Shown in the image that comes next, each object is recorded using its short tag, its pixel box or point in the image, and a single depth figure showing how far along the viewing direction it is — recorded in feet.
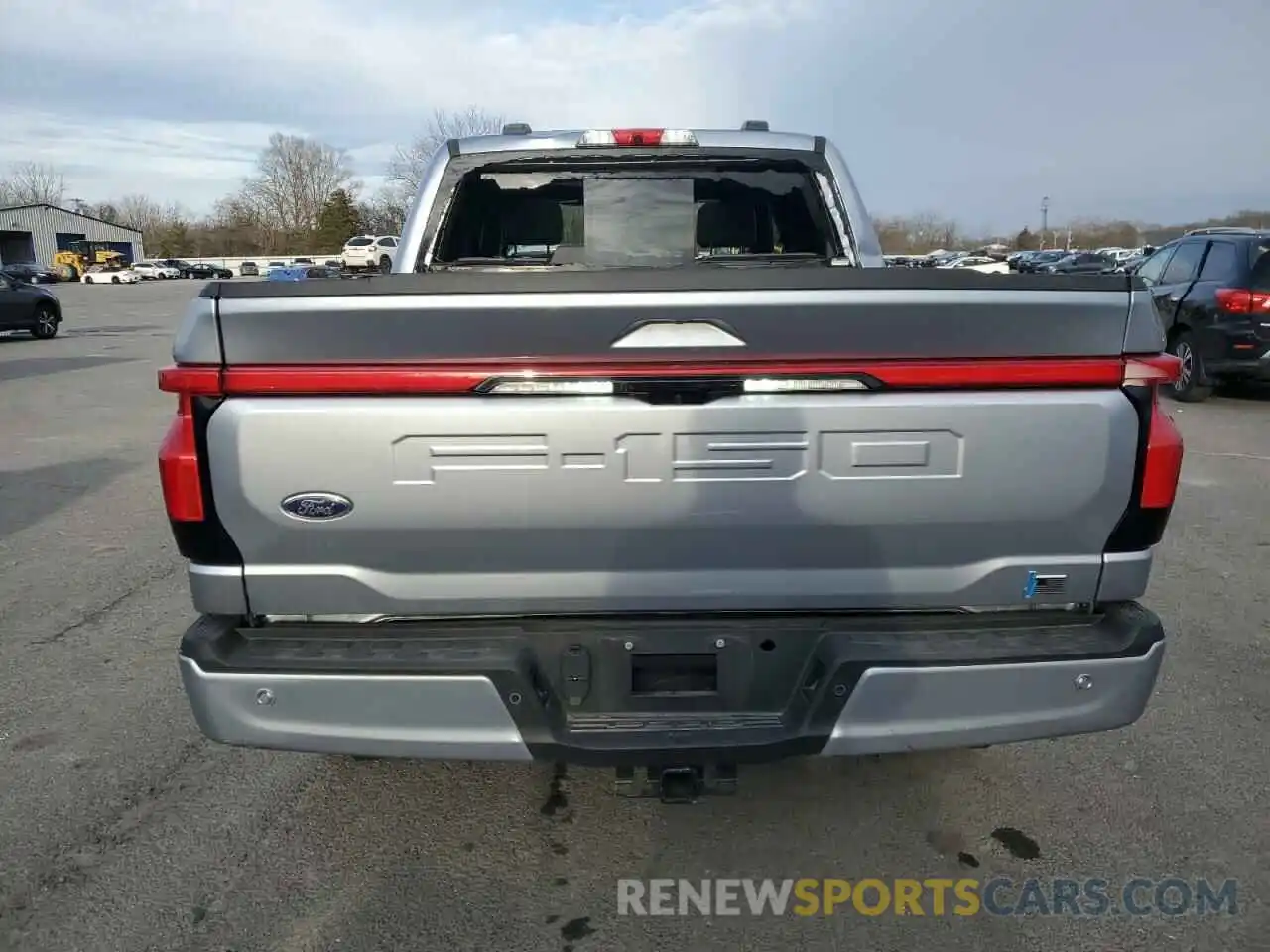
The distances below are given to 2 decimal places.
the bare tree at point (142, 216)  371.97
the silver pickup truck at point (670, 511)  7.04
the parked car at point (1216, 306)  31.55
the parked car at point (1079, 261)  116.46
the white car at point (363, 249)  128.55
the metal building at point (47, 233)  255.91
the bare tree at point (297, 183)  310.65
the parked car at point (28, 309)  64.85
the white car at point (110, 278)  208.23
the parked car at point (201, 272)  238.68
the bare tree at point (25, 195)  338.13
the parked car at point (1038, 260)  145.21
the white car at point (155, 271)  227.81
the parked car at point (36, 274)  182.65
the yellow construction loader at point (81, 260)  224.53
